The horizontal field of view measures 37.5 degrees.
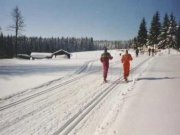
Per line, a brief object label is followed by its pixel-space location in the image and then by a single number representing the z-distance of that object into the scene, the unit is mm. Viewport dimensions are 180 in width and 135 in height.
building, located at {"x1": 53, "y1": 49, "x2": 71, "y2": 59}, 64669
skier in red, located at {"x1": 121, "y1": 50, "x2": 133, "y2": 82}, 15759
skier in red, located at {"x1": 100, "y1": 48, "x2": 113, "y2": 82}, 15531
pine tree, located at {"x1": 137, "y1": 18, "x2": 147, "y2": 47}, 76438
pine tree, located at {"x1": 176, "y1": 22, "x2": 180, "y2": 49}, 70312
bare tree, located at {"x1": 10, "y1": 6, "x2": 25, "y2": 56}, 47594
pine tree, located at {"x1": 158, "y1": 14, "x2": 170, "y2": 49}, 72250
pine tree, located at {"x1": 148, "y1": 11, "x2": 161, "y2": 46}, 73875
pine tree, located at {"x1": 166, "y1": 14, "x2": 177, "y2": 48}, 70250
